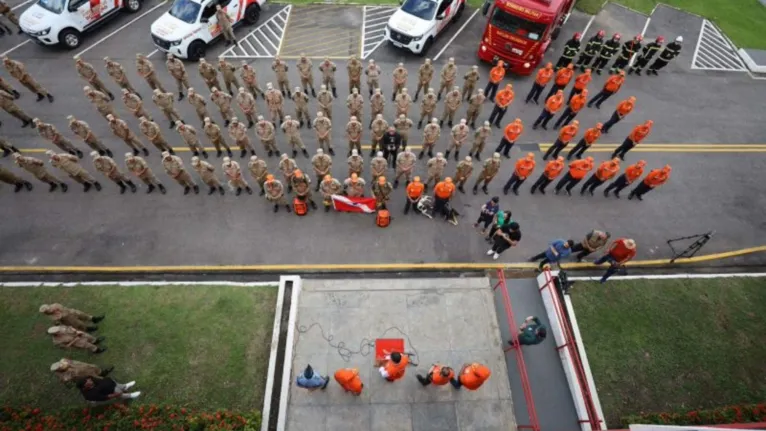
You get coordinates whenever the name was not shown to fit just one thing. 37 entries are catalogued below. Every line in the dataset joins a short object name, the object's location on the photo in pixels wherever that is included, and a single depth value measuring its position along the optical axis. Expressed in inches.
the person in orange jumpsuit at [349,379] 298.7
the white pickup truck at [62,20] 618.5
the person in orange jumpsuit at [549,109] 514.3
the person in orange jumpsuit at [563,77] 548.1
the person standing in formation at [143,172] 432.1
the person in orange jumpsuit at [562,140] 474.3
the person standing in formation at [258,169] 428.9
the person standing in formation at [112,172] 431.8
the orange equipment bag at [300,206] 455.8
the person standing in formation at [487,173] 438.6
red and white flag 452.5
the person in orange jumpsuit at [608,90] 550.3
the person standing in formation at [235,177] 430.9
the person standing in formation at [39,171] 433.9
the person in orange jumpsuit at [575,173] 444.1
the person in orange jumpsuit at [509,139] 474.9
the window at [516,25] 587.6
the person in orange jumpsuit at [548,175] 434.7
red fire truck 575.8
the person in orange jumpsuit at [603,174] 444.8
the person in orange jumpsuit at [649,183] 447.8
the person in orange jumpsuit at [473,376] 286.4
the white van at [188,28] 609.3
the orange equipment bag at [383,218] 450.6
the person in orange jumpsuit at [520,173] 432.1
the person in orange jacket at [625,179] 451.2
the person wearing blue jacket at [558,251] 384.6
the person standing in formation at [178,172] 423.8
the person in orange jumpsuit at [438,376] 301.1
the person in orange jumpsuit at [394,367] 290.0
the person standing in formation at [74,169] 429.4
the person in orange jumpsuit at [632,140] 476.5
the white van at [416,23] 640.4
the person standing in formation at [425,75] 552.1
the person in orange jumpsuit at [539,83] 550.0
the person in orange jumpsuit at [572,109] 520.4
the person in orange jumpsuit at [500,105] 519.5
